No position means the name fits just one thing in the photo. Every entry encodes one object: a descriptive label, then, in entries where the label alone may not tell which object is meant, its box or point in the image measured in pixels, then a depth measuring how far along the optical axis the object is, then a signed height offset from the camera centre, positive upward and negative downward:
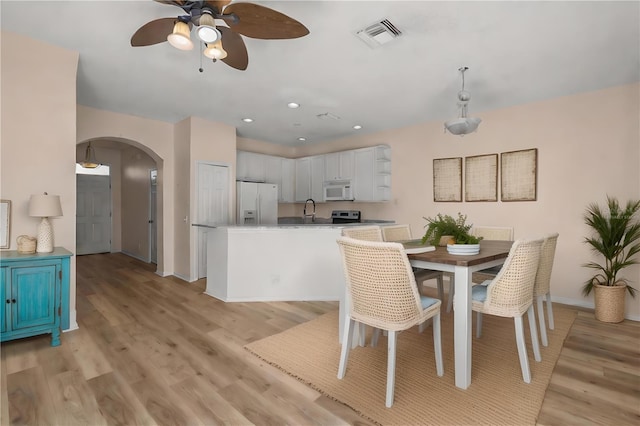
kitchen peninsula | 3.88 -0.65
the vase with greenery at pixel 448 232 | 2.41 -0.16
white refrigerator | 5.55 +0.15
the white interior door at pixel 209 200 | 4.93 +0.17
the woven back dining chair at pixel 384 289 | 1.85 -0.47
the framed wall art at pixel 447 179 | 4.55 +0.47
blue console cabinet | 2.43 -0.66
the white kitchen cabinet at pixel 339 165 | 5.68 +0.85
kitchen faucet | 6.32 -0.04
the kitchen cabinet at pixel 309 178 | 6.21 +0.66
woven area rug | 1.80 -1.13
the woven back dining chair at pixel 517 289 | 2.06 -0.52
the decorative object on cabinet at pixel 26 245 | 2.63 -0.29
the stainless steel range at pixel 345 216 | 5.73 -0.09
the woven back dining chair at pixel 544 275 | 2.50 -0.52
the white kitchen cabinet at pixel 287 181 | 6.55 +0.62
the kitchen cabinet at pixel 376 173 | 5.29 +0.64
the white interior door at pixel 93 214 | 7.18 -0.09
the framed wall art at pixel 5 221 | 2.59 -0.09
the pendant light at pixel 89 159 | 6.34 +1.12
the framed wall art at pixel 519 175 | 3.93 +0.47
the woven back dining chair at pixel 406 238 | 2.96 -0.29
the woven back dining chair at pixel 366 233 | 2.83 -0.20
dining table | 2.00 -0.60
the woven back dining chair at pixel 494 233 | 3.36 -0.24
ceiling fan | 1.77 +1.12
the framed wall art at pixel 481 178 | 4.24 +0.47
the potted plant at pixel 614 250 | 3.21 -0.39
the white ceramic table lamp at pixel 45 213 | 2.60 -0.03
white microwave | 5.69 +0.38
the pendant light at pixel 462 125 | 2.68 +0.74
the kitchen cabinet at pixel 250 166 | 5.86 +0.84
